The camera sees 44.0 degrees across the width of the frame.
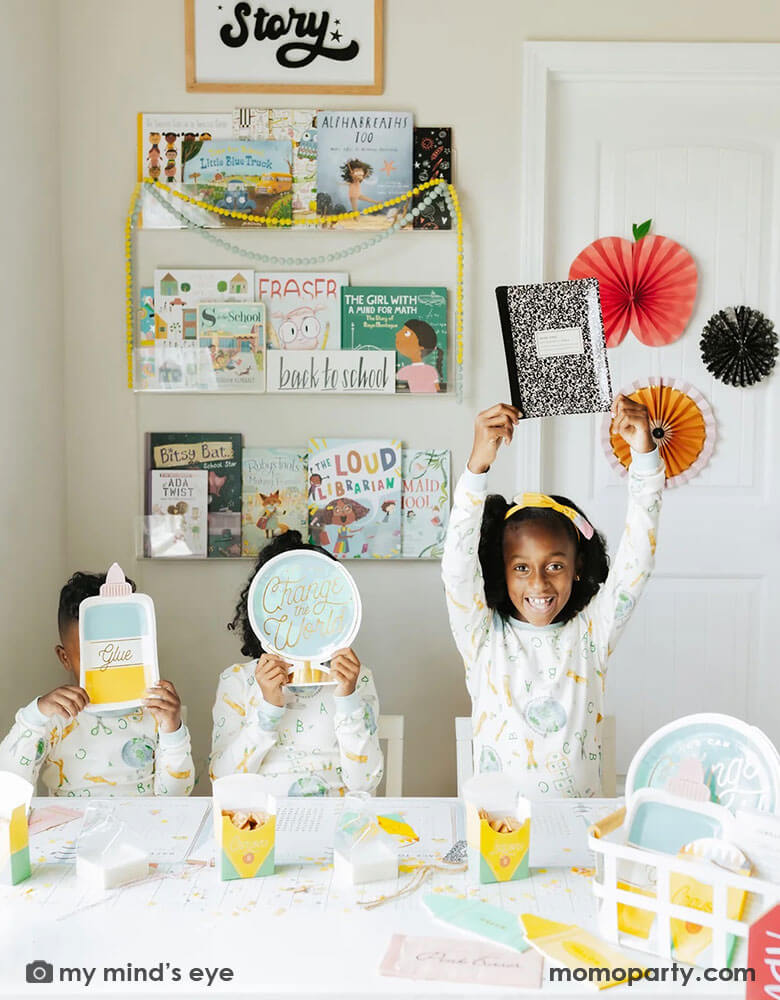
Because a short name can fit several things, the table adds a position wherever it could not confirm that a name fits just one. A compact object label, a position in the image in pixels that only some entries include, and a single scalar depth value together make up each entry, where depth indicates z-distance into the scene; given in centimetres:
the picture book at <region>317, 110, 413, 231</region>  256
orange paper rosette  267
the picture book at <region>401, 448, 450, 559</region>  265
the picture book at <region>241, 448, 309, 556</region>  265
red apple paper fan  263
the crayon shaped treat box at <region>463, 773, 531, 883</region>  133
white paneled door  259
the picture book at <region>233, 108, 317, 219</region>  257
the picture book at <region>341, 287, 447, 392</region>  261
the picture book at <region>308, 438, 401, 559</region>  264
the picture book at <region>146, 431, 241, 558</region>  265
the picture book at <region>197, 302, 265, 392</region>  261
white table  110
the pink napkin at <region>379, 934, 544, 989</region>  111
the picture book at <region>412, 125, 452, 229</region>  258
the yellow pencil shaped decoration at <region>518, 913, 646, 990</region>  112
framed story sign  255
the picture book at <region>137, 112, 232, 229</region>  257
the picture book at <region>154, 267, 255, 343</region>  260
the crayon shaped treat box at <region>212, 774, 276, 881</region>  133
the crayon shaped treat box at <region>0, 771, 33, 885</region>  132
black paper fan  265
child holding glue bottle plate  179
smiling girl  180
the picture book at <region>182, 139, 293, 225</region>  257
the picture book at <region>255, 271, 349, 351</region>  261
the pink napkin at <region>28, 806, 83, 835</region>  153
